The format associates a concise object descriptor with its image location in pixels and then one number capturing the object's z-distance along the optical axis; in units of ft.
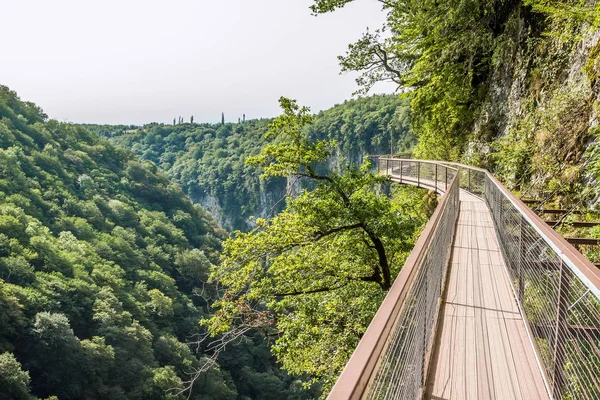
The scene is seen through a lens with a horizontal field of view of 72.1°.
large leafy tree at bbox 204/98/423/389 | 33.45
